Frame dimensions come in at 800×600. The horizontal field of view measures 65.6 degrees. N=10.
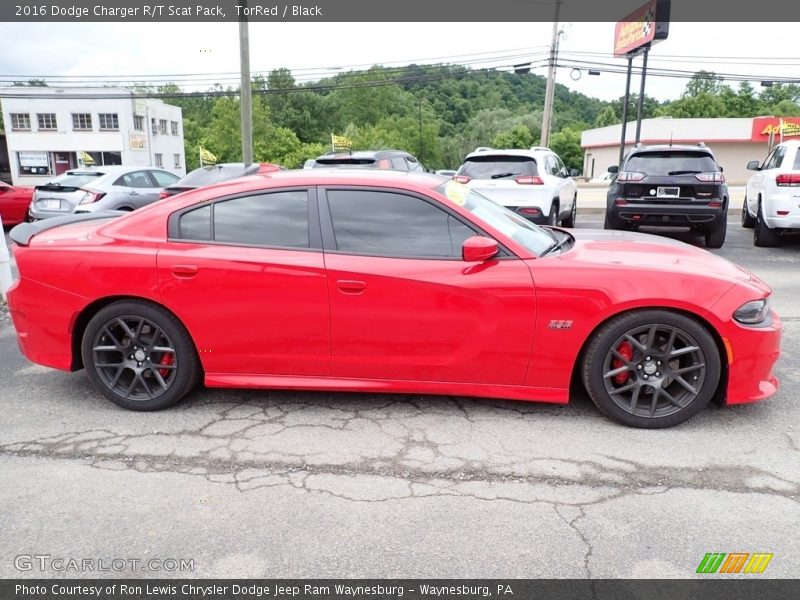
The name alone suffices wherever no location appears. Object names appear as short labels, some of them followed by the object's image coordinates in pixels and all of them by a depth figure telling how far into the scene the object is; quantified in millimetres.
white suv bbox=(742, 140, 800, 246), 9297
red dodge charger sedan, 3566
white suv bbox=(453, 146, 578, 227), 9664
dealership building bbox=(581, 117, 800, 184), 50906
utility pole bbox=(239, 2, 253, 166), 16984
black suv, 9680
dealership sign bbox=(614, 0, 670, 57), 28297
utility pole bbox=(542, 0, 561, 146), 24125
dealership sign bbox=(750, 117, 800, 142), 48125
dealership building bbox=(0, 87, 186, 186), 52719
